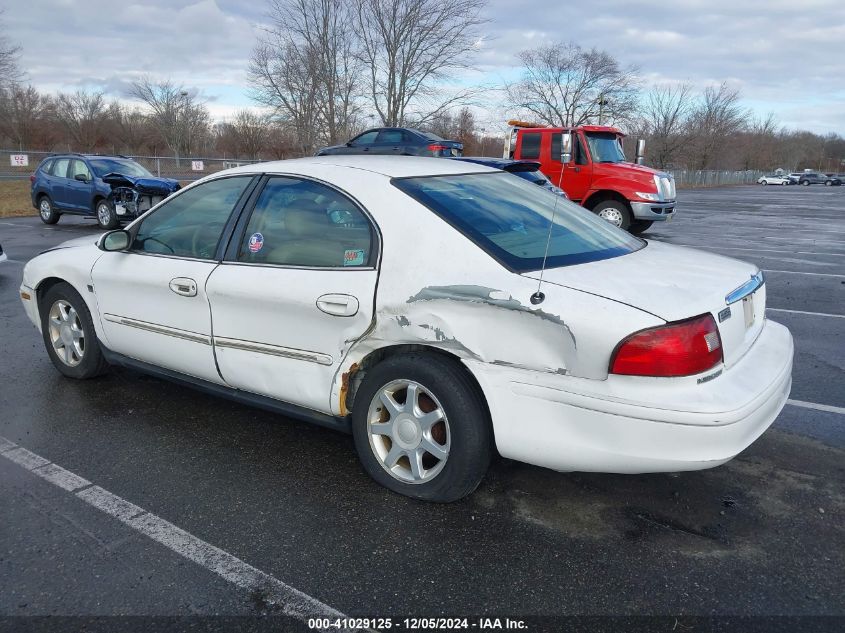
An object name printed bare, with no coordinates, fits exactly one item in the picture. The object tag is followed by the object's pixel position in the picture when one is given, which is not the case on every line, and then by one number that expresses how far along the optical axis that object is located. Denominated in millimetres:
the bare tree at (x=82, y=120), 46722
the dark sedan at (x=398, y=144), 13953
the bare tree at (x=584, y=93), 50156
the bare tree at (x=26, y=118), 40625
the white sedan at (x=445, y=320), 2508
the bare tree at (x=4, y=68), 27375
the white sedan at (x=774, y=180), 71625
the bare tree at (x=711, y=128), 65188
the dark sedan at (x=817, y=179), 74988
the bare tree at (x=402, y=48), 25781
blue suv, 13742
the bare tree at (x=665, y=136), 60750
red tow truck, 13250
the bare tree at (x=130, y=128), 50219
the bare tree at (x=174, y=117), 49344
